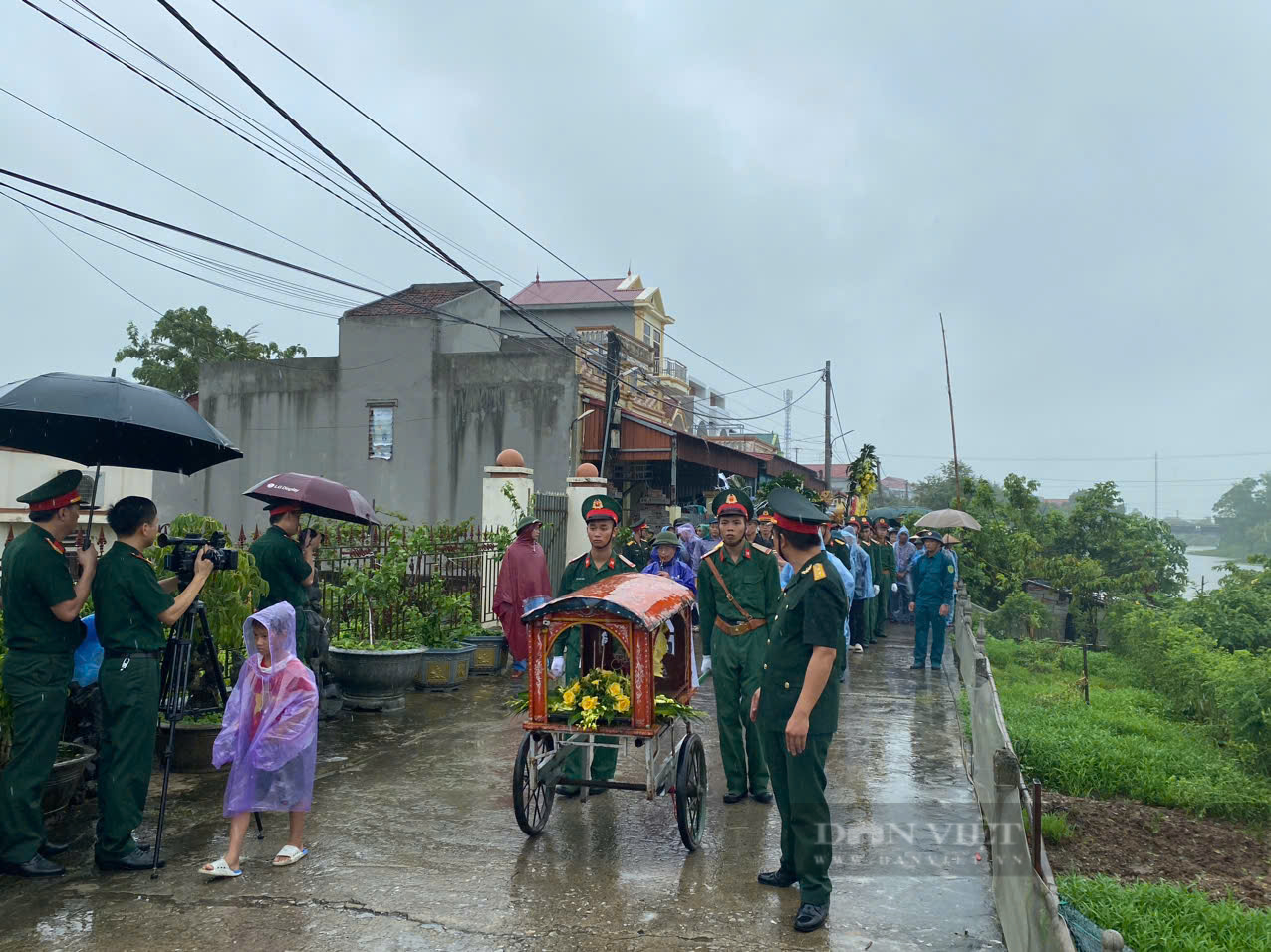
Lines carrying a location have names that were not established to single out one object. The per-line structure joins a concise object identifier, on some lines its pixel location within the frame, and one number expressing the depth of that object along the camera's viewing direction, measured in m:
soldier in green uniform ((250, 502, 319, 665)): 7.36
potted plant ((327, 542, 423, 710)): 9.23
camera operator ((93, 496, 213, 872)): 5.18
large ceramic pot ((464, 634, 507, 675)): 11.29
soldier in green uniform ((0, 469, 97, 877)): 5.05
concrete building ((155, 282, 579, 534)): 22.97
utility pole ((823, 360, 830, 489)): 33.08
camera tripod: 5.25
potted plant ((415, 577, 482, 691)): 10.34
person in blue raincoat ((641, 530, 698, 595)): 9.92
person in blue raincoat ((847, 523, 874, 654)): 13.42
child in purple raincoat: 5.06
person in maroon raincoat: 8.88
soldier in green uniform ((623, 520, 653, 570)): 12.98
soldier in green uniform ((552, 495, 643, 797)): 6.45
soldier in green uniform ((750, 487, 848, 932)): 4.59
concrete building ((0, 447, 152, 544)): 15.49
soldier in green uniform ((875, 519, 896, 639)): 15.98
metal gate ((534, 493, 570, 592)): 15.00
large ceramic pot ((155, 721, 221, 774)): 7.12
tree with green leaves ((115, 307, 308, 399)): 31.86
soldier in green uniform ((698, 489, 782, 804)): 6.46
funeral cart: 5.34
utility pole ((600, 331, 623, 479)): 20.16
